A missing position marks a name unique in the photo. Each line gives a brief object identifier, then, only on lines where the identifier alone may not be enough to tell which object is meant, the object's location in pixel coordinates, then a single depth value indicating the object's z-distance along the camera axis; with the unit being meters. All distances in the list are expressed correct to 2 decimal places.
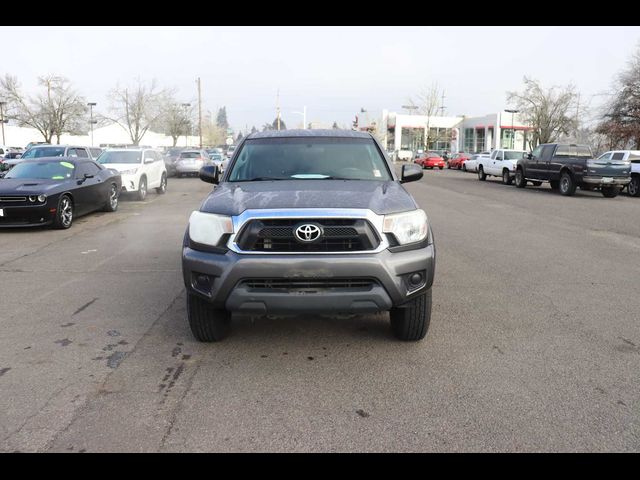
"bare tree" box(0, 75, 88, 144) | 49.12
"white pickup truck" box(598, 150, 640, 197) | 20.48
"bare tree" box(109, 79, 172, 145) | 55.12
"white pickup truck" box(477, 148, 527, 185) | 26.63
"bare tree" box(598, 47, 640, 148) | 36.78
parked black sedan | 10.34
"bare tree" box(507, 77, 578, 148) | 53.59
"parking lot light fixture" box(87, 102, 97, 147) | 56.92
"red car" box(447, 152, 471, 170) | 47.16
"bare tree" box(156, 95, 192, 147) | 59.50
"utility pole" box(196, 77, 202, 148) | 61.94
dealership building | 69.44
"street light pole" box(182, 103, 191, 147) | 66.49
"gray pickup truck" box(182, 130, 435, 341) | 3.80
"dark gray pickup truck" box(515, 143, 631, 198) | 18.98
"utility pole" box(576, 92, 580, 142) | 54.97
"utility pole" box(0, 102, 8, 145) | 48.20
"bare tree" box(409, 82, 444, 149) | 73.29
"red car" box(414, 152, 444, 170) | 48.50
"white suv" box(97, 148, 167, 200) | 17.44
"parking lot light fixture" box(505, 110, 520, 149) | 64.59
